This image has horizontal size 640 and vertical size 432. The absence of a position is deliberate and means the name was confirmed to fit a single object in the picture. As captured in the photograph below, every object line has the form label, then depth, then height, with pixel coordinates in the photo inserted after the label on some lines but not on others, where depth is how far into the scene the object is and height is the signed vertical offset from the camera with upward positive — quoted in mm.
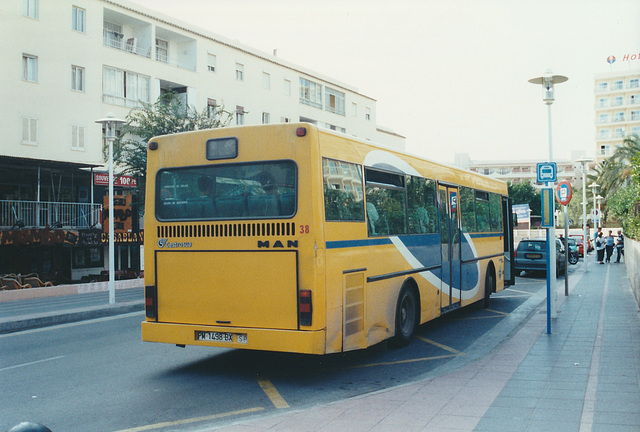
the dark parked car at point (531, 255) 24891 -1141
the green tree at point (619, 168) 52175 +5306
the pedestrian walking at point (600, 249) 35094 -1295
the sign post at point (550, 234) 10993 -121
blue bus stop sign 11547 +1051
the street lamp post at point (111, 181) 17125 +1542
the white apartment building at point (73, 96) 26453 +6865
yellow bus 7398 -122
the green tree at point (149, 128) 24562 +4329
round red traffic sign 15539 +910
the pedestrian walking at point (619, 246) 35562 -1163
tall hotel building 103562 +20508
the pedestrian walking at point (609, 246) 35500 -1135
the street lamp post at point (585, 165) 28250 +3031
